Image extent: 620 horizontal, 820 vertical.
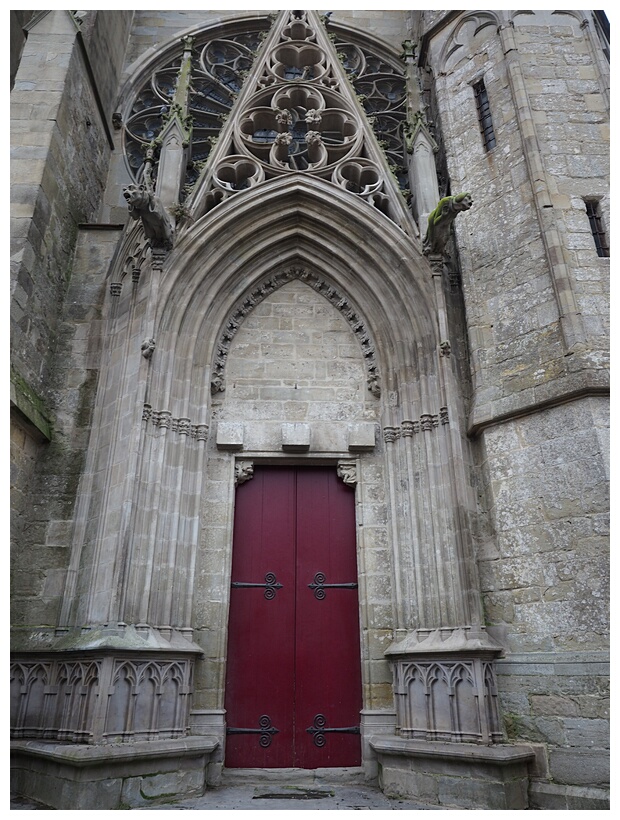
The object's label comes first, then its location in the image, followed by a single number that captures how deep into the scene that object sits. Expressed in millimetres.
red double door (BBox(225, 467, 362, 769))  6059
